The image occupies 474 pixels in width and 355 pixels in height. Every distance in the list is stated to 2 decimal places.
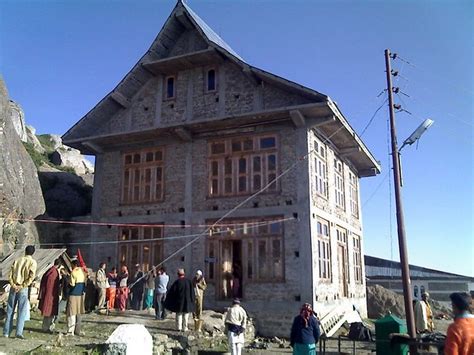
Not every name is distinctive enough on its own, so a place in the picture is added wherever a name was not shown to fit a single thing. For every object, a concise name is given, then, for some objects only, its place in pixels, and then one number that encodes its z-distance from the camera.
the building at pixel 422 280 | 34.25
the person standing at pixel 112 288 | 14.38
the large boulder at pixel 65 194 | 20.91
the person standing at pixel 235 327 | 10.11
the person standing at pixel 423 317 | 12.22
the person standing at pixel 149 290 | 15.19
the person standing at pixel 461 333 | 4.11
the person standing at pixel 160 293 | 13.32
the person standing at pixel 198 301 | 12.14
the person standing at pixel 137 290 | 15.61
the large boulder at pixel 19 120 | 35.54
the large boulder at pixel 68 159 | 37.41
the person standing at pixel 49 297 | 10.05
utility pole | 10.73
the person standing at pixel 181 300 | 11.86
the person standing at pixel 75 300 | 9.98
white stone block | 7.48
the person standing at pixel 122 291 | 14.54
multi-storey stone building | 14.54
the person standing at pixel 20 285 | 8.77
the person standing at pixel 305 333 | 8.56
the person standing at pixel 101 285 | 14.01
